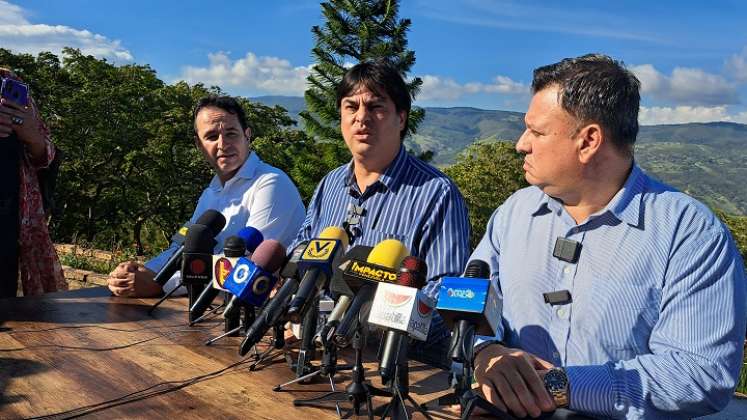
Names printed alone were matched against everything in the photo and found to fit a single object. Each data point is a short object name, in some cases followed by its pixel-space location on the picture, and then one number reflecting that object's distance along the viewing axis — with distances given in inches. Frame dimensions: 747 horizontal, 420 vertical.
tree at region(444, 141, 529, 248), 1323.1
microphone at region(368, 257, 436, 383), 58.9
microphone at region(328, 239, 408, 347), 64.4
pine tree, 922.1
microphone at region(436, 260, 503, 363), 59.0
